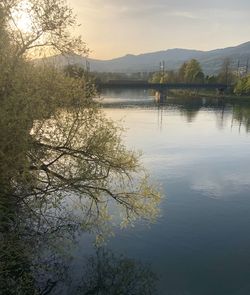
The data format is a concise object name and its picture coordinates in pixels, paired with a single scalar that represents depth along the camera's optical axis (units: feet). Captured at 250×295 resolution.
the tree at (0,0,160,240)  36.55
